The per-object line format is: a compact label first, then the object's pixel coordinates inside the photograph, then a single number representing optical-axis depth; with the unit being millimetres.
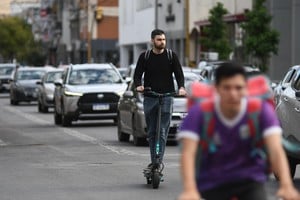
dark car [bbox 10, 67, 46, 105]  47906
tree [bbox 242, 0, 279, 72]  47094
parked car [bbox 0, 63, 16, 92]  65000
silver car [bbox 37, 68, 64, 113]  39938
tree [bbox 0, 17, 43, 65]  125250
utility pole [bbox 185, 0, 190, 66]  58500
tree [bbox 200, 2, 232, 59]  52900
